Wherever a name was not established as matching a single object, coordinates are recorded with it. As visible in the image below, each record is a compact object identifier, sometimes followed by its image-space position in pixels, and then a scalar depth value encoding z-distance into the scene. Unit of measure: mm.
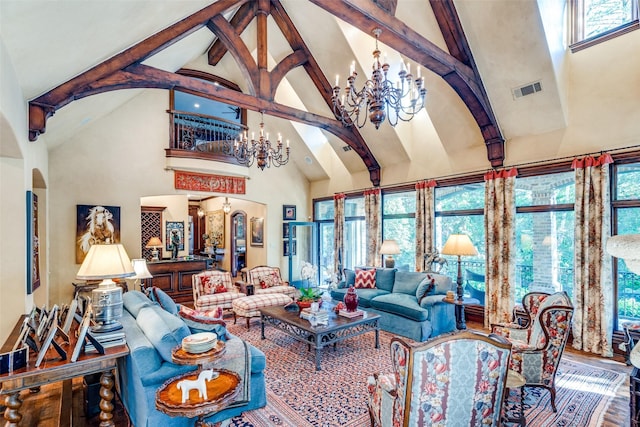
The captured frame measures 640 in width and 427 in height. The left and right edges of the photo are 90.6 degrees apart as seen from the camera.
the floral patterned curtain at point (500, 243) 5301
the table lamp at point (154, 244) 8312
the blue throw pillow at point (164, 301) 3708
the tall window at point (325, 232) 9322
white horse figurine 2078
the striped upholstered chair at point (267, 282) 6453
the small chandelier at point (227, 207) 9273
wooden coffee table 3938
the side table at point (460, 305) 4805
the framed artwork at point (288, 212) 9183
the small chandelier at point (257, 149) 5102
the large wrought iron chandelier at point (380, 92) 3139
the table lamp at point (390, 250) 6605
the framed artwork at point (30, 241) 3170
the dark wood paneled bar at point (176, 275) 7047
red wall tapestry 7163
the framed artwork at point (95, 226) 5977
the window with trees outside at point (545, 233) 4922
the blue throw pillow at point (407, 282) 5628
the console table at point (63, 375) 2051
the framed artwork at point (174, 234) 8922
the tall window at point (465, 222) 5980
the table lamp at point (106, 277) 2711
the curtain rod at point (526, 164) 4334
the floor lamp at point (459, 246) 4424
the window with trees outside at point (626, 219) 4285
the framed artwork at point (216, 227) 11734
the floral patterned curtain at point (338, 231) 8578
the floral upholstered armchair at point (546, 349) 2865
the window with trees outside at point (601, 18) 4248
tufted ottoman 5336
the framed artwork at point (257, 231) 9477
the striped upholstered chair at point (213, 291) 5727
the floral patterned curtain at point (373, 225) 7633
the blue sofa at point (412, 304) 4859
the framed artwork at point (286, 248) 9172
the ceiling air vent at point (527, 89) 4676
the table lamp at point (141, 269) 4652
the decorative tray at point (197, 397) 1986
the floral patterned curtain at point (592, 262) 4336
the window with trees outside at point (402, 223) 7133
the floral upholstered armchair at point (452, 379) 1877
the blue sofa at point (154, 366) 2438
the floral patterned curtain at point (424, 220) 6488
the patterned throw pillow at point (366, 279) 6270
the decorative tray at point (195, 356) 2232
